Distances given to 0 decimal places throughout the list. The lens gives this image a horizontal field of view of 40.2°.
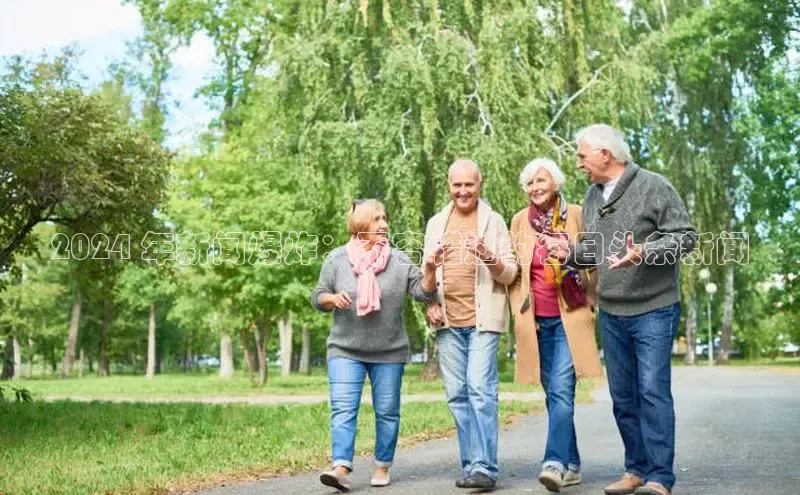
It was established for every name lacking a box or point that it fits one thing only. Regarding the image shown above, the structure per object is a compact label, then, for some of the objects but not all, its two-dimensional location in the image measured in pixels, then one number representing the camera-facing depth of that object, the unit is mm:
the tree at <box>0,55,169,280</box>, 13062
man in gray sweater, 6176
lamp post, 42531
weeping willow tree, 22031
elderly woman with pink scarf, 7156
